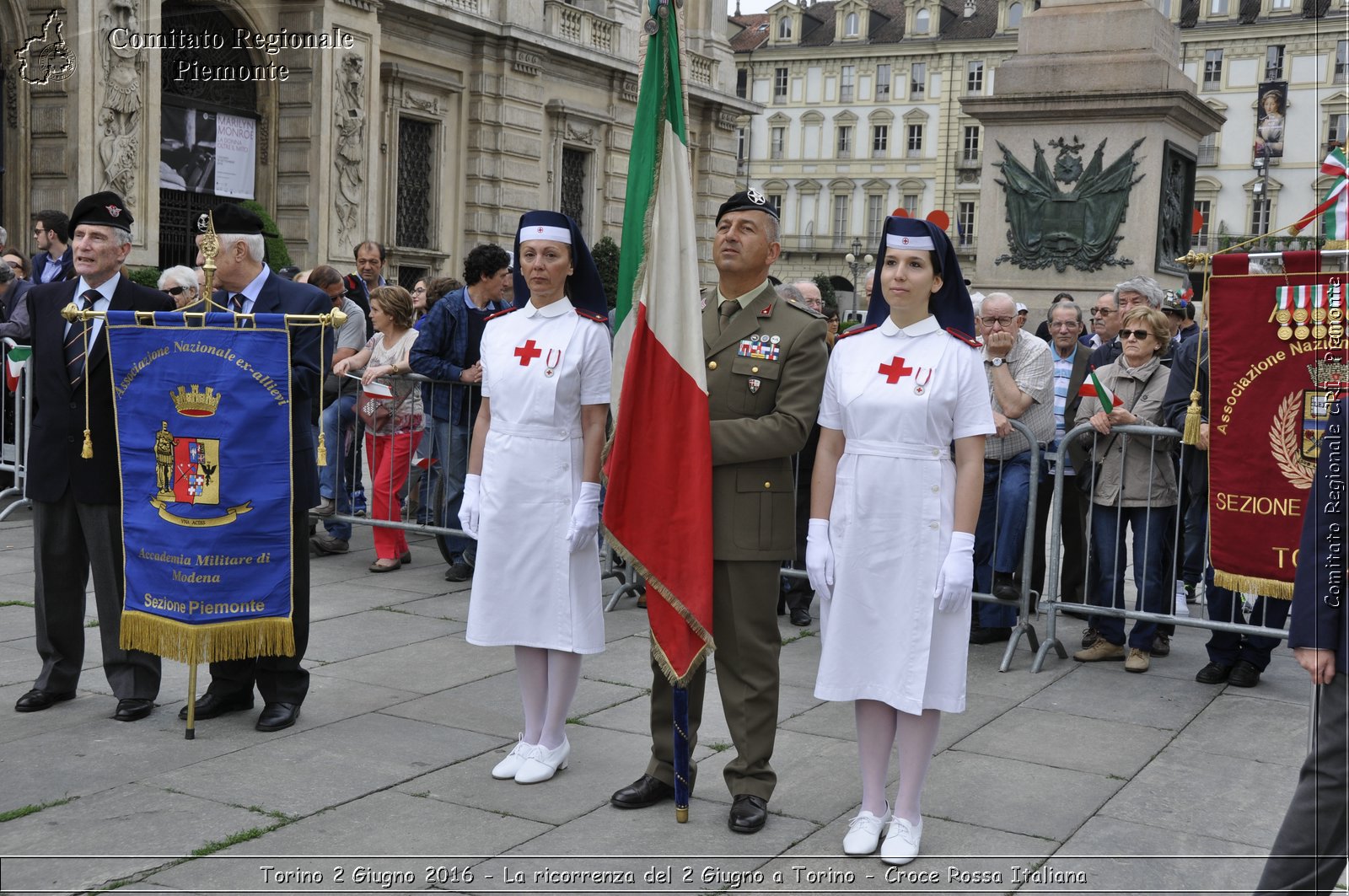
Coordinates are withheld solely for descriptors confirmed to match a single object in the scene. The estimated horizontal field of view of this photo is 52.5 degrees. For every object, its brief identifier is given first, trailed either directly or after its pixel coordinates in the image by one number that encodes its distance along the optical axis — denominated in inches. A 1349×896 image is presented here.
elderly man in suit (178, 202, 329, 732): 237.1
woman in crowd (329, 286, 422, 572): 384.8
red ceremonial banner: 252.8
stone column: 596.1
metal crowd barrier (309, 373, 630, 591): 366.0
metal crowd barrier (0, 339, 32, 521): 418.0
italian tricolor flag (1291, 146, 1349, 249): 146.2
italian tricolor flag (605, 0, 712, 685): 189.9
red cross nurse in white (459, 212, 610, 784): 207.2
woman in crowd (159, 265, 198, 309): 394.9
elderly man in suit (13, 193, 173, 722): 237.3
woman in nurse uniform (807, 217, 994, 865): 180.9
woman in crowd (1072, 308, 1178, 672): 299.1
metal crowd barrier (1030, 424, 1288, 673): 291.7
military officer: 192.2
